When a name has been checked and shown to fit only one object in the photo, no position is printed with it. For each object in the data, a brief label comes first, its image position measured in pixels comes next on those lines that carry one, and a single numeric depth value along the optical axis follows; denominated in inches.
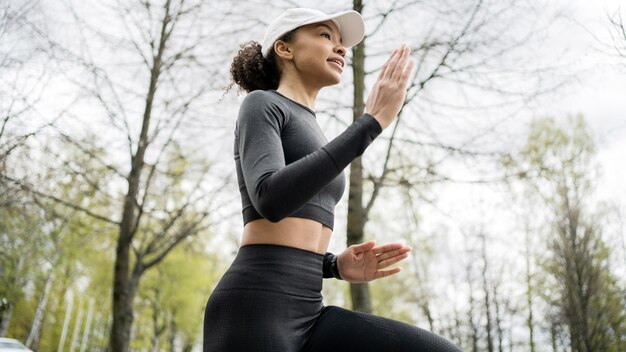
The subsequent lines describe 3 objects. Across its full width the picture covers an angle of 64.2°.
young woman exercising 50.6
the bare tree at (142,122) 261.4
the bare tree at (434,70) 205.9
